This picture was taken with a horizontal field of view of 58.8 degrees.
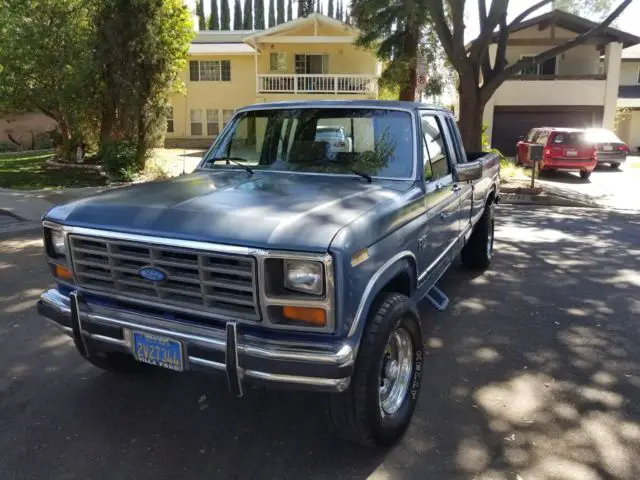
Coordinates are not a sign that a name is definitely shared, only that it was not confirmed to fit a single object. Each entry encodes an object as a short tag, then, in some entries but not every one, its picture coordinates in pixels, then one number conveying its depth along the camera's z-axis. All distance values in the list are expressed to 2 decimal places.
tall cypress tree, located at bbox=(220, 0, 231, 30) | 58.62
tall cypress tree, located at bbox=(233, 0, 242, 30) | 59.35
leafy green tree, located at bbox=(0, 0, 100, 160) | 15.01
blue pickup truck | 2.69
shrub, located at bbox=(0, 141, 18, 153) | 25.25
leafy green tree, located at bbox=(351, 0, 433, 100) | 14.37
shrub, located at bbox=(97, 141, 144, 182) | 13.61
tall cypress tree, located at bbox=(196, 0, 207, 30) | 51.94
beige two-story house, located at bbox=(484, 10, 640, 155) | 25.50
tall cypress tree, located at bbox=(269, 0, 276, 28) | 62.16
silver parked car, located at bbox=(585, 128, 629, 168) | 20.11
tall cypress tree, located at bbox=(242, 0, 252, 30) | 59.56
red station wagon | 17.45
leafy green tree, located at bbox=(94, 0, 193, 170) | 13.81
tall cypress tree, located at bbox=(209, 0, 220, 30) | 58.19
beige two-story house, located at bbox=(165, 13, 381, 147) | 25.67
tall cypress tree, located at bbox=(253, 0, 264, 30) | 61.44
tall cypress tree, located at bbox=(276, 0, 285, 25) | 62.70
